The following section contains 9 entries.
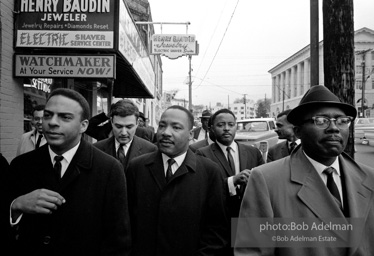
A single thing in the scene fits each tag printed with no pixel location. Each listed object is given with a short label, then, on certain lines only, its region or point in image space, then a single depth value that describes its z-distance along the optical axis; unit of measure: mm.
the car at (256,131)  13992
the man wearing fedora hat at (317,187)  1815
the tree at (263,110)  108619
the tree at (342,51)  3570
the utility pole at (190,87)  29364
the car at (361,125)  23297
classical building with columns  64188
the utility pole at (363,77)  37069
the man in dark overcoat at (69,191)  2045
